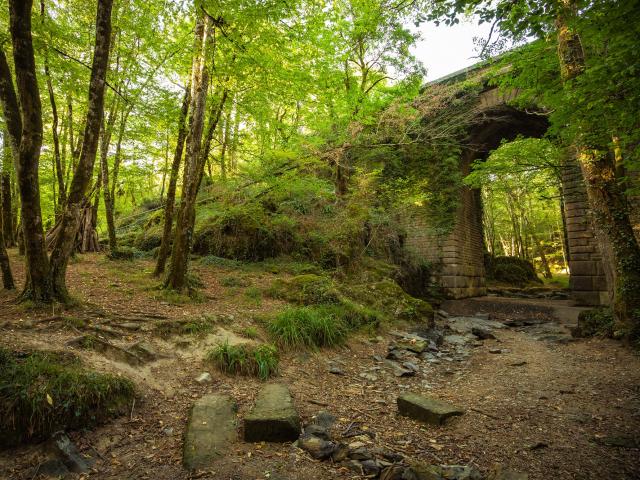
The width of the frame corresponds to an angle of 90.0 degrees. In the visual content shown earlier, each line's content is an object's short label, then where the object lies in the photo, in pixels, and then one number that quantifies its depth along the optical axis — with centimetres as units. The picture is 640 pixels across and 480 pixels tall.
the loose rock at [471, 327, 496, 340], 768
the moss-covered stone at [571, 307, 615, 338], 608
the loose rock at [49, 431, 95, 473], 238
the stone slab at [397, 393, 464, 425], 324
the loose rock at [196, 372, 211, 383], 387
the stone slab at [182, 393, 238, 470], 252
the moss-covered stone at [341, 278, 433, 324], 805
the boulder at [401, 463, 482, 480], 230
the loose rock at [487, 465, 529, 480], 224
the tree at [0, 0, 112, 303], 402
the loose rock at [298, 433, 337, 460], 266
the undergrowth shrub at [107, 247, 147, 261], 922
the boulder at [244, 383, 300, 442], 283
